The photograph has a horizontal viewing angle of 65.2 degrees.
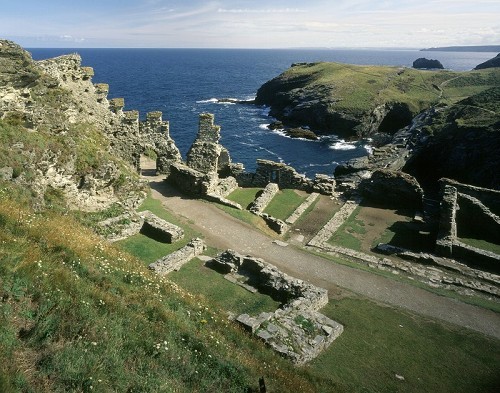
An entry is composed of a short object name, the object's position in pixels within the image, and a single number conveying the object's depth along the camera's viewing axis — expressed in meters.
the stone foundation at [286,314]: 13.95
